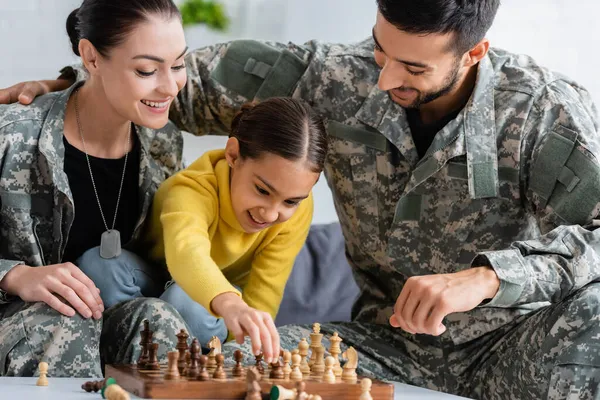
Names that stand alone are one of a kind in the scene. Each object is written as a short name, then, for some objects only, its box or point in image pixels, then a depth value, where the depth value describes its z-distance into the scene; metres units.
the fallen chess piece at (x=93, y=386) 2.08
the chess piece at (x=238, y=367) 2.11
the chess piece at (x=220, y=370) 2.06
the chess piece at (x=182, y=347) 2.12
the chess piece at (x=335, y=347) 2.23
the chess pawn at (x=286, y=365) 2.10
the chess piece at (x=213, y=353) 2.13
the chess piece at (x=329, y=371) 2.10
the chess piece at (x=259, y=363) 2.17
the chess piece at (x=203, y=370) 2.05
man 2.37
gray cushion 3.02
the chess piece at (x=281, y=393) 1.96
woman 2.35
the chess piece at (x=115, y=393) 1.95
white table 2.05
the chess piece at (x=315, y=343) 2.20
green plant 3.46
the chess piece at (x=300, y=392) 1.95
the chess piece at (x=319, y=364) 2.17
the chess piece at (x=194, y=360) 2.06
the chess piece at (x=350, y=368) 2.13
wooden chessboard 2.00
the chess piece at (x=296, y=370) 2.09
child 2.35
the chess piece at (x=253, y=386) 1.96
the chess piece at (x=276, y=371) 2.09
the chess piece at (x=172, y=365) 2.06
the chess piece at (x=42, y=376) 2.15
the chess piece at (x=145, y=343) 2.16
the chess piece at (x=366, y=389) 2.03
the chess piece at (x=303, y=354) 2.17
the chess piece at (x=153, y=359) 2.13
